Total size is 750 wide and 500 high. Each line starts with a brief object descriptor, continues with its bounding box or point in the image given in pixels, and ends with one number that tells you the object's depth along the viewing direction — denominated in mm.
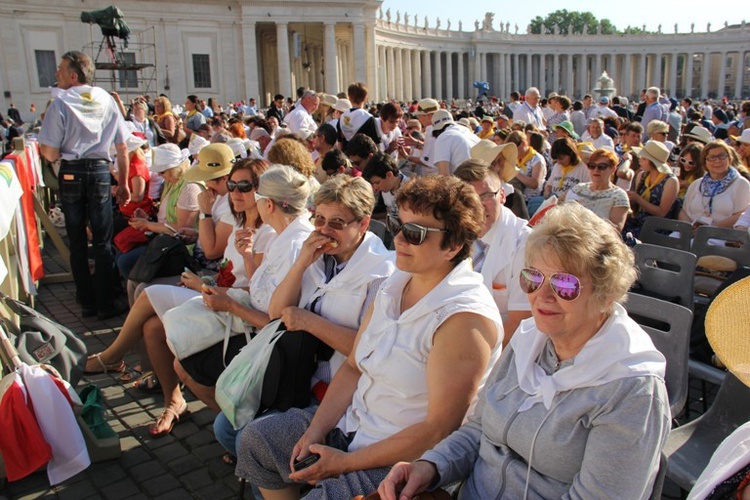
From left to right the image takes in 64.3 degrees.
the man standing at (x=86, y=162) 5793
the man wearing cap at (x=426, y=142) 8422
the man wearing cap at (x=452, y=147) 6806
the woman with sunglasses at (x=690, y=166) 6566
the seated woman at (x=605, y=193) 5297
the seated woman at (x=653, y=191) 6176
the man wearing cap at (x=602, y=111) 13966
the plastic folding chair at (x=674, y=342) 2826
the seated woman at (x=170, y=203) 5680
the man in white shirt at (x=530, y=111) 12352
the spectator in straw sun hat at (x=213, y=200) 4922
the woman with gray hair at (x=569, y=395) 1757
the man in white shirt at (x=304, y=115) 10141
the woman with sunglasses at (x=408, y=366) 2264
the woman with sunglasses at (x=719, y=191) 5738
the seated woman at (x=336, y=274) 3078
